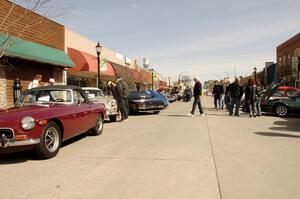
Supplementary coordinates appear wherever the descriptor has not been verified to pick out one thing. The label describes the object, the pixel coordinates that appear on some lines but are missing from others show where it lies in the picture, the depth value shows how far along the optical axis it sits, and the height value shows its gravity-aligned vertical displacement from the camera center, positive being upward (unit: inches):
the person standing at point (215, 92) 834.4 +10.3
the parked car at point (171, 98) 1332.9 -5.3
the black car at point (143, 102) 705.0 -11.1
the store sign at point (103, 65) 1020.7 +96.6
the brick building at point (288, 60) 1480.1 +187.9
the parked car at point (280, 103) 650.8 -14.4
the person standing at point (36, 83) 469.1 +20.4
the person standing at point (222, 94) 814.2 +3.9
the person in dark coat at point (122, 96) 570.6 +1.7
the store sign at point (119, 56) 1429.0 +174.0
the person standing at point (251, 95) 623.9 +1.5
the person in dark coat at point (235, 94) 658.8 +3.8
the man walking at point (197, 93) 612.1 +6.0
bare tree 524.7 +131.8
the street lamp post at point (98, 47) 779.8 +112.9
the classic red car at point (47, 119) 252.5 -17.7
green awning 525.9 +81.2
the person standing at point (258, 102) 645.3 -11.9
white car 530.0 -4.2
